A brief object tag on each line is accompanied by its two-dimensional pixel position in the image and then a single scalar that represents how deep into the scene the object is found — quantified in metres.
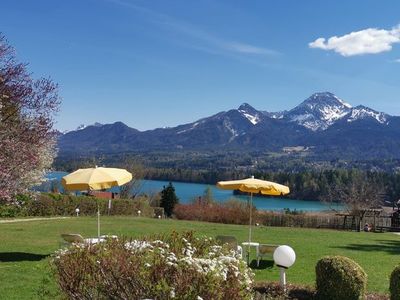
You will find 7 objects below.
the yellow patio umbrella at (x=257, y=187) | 14.34
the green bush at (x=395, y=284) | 8.36
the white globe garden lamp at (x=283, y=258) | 9.50
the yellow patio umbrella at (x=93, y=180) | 12.75
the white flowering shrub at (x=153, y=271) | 5.39
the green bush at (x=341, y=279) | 8.77
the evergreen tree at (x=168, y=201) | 42.00
